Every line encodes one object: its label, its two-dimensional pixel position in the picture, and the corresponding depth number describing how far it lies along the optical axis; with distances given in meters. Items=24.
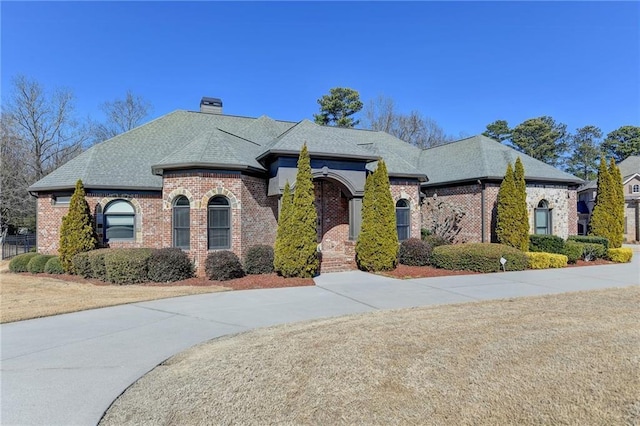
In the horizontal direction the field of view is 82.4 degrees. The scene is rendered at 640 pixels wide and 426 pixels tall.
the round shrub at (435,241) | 16.70
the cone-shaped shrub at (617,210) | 18.58
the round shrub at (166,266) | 11.62
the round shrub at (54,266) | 13.50
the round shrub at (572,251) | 15.29
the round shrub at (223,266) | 11.70
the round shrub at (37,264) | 13.90
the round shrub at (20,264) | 14.43
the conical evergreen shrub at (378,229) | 13.44
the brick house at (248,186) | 13.32
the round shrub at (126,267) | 11.48
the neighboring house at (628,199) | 32.19
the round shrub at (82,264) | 12.59
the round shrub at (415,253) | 14.55
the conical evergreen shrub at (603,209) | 18.66
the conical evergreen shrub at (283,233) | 11.82
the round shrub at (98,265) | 12.02
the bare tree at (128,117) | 37.50
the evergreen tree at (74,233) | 13.20
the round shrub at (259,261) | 12.51
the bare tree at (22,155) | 29.14
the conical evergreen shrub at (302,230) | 11.73
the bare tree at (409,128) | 40.06
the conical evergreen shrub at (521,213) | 15.54
